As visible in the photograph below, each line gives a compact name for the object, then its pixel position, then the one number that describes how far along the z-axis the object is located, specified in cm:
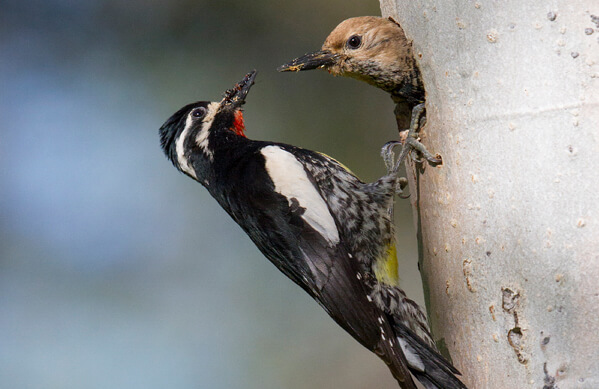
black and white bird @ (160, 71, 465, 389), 463
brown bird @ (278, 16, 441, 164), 463
